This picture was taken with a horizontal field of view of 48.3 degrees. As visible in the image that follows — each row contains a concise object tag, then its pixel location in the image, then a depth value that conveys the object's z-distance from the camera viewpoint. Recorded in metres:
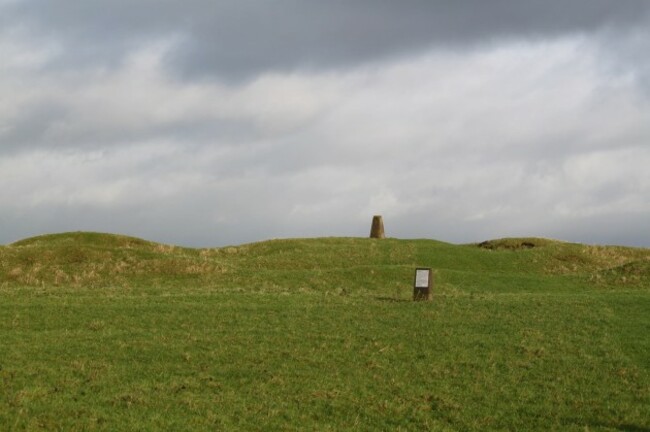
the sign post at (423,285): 29.97
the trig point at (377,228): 68.31
